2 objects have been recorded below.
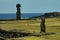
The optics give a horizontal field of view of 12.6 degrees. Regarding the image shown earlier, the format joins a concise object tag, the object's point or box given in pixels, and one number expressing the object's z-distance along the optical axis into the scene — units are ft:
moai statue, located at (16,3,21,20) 231.79
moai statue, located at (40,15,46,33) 120.37
